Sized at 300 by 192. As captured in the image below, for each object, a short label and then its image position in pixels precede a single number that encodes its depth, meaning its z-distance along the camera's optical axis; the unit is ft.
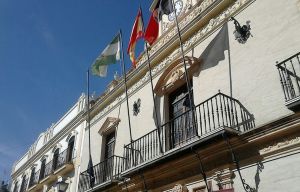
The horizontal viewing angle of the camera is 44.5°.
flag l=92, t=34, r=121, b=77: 39.29
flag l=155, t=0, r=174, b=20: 37.24
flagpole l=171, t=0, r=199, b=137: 25.87
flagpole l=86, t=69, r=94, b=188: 36.99
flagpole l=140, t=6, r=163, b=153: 27.71
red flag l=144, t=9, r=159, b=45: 34.81
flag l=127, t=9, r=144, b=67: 35.88
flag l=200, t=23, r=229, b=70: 28.43
